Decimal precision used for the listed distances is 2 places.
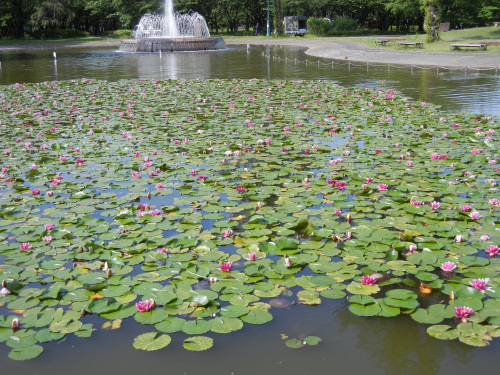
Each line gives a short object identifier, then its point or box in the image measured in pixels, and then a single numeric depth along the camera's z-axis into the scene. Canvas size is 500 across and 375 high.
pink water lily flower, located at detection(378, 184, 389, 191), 5.14
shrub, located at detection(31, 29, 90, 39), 52.88
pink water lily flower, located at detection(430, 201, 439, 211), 4.65
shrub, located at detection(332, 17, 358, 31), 51.56
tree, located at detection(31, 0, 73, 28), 50.06
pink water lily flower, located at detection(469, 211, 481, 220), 4.39
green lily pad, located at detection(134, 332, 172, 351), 2.89
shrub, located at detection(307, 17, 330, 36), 46.66
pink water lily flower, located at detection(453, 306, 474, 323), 3.06
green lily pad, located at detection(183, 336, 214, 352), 2.89
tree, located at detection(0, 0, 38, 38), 47.66
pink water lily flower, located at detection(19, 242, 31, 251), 4.06
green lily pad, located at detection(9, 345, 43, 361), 2.83
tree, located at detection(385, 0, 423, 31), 47.38
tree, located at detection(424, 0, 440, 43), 24.81
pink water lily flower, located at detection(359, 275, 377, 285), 3.46
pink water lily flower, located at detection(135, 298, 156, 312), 3.21
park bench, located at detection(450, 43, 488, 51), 22.41
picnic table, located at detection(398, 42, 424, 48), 25.60
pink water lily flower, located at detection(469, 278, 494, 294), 3.32
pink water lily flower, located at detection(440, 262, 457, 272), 3.60
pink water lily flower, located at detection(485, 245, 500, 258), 3.81
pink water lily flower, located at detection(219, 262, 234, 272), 3.68
